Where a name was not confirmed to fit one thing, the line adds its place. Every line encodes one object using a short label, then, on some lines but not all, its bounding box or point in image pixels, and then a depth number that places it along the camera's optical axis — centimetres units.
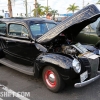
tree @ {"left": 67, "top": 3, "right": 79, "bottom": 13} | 5266
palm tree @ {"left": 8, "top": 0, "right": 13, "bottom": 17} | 2041
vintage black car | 340
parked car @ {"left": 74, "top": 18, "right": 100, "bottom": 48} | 584
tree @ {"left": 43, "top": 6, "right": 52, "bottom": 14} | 5106
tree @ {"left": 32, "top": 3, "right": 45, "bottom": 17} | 5294
